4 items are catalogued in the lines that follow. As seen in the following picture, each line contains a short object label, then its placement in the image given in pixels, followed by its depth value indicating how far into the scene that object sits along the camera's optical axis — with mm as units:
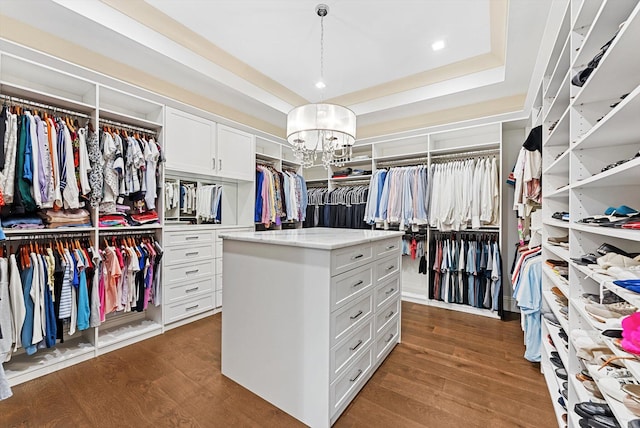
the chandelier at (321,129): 2318
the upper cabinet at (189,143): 2934
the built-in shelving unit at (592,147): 897
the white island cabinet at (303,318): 1553
